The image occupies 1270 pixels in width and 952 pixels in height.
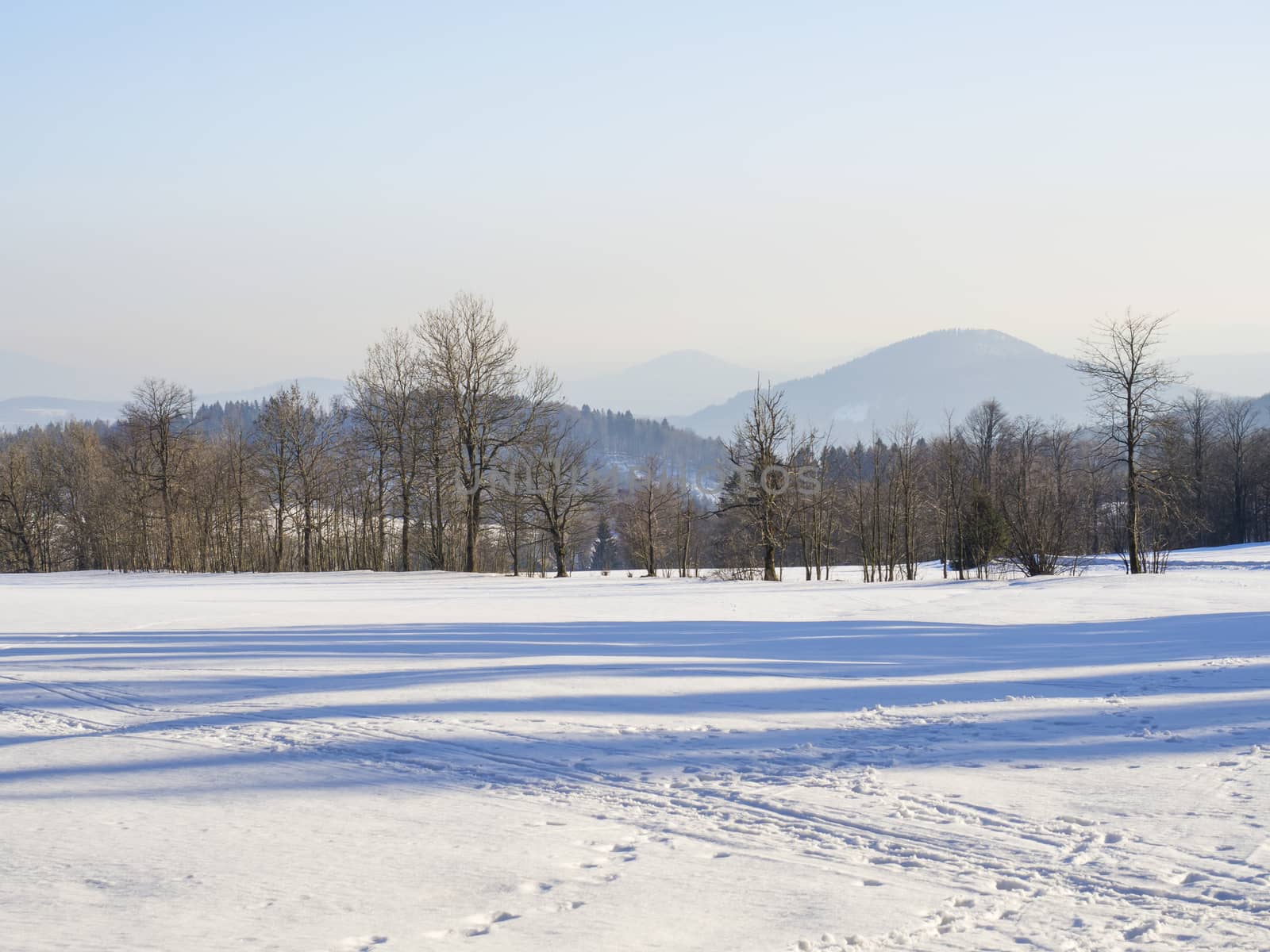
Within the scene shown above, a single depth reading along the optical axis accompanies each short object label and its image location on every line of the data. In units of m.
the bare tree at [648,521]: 56.38
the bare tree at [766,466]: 31.98
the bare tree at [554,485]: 37.03
